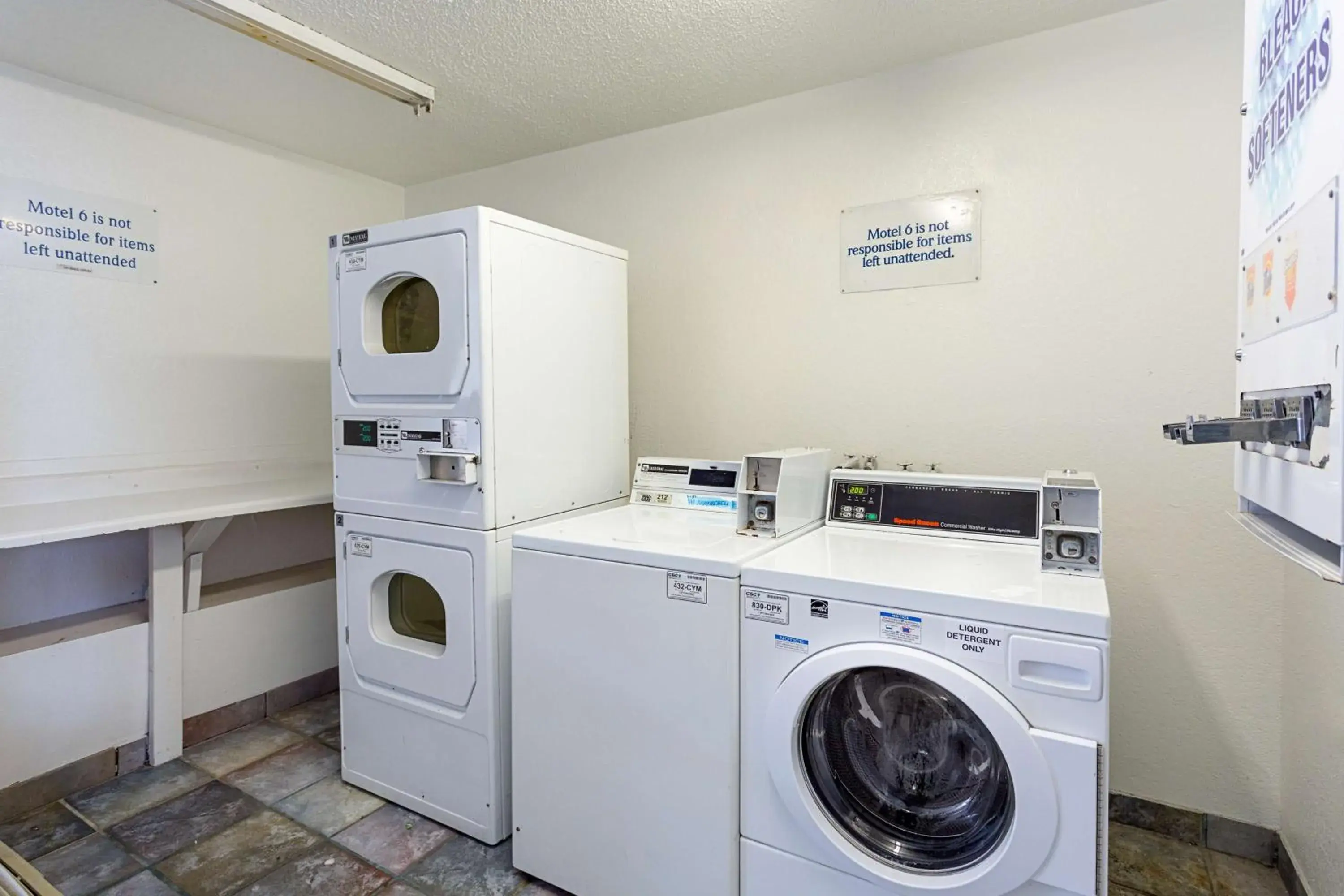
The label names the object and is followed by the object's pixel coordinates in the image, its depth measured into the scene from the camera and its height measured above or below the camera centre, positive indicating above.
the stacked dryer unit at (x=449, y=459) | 2.04 -0.09
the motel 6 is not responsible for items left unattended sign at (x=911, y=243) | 2.27 +0.65
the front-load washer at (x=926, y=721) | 1.26 -0.61
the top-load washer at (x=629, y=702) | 1.62 -0.69
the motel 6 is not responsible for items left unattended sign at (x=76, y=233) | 2.36 +0.74
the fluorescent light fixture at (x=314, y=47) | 1.89 +1.19
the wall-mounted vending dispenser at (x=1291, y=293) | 0.80 +0.19
